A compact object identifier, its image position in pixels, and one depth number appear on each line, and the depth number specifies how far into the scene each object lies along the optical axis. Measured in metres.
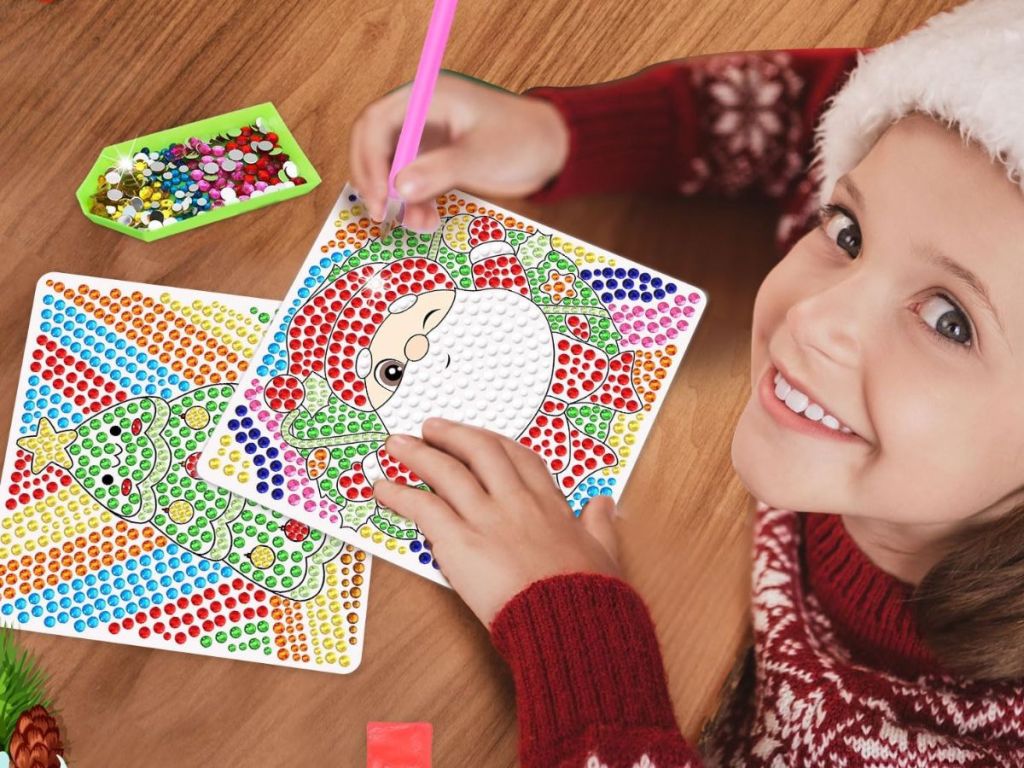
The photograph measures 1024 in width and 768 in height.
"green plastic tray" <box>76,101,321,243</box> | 0.63
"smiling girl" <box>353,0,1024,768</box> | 0.51
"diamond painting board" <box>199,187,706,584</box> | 0.60
